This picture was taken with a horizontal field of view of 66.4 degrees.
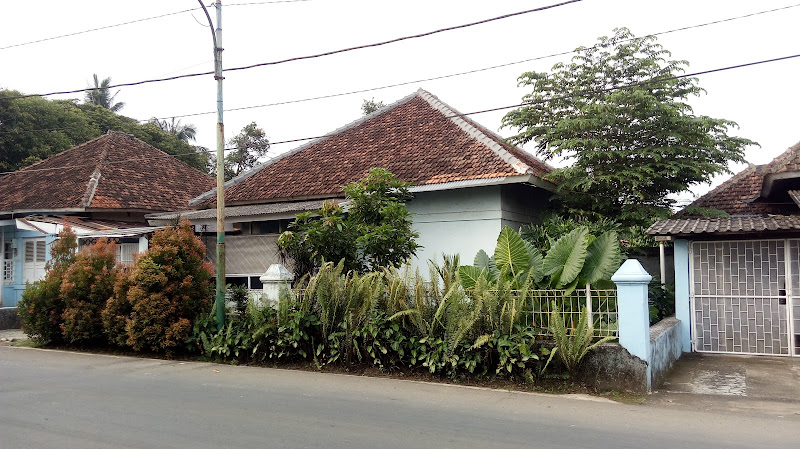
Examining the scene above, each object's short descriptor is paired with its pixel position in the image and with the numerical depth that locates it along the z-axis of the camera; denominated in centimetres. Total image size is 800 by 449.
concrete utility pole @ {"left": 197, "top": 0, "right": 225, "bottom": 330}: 1071
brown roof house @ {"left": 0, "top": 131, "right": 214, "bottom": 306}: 1645
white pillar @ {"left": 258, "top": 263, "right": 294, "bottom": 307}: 1044
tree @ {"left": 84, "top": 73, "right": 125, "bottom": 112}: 4084
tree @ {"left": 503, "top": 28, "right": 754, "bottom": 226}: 1260
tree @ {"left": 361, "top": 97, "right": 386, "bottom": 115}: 2872
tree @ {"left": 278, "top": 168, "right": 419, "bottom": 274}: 1046
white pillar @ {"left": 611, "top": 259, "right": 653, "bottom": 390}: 798
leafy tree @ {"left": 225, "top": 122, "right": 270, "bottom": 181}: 3055
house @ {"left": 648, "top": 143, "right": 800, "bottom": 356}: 1027
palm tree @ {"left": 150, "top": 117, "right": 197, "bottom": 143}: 4244
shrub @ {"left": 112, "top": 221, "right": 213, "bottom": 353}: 1063
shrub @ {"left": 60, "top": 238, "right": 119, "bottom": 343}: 1174
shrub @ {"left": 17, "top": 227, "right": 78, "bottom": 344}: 1233
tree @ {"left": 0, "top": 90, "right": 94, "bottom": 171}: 2494
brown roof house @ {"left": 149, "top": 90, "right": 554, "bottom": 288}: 1274
